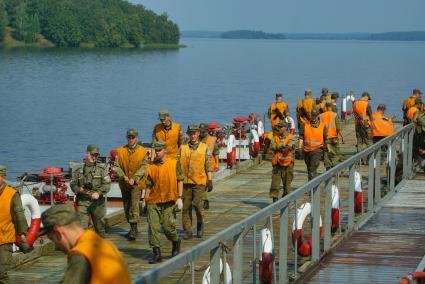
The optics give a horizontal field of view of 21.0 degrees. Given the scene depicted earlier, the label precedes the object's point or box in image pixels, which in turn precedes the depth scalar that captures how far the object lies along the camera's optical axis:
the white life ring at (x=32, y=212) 14.78
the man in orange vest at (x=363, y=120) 27.48
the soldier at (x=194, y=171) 17.36
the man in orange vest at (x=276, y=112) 28.69
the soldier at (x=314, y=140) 21.73
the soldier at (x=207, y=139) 19.28
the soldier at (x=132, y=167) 17.25
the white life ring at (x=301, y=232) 13.37
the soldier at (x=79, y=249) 6.98
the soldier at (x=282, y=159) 19.58
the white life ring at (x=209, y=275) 10.26
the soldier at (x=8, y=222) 12.77
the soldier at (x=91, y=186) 16.62
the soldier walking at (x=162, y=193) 15.50
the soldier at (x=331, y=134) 23.31
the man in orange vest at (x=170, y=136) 19.61
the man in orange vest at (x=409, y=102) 27.48
